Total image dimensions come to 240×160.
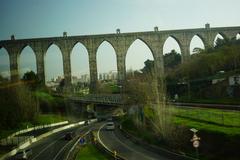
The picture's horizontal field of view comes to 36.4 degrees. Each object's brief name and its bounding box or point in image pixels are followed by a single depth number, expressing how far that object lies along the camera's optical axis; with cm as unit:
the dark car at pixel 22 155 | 2300
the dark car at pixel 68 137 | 3139
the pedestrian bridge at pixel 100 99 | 4984
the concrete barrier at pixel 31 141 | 2514
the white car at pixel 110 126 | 3575
